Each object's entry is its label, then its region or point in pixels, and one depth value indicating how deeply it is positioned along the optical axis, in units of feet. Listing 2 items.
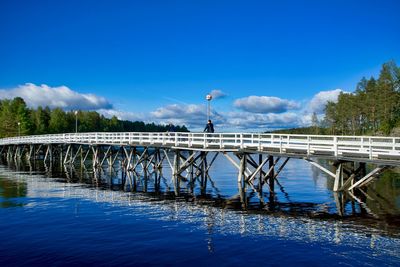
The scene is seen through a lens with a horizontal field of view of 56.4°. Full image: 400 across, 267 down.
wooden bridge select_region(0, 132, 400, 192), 66.03
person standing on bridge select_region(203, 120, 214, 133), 99.35
